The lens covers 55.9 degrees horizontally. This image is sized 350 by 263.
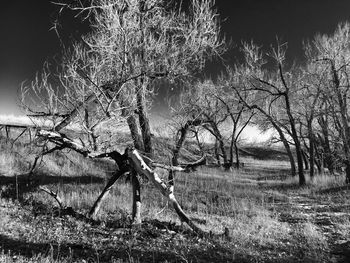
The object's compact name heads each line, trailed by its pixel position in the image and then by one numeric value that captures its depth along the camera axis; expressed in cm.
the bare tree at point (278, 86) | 1806
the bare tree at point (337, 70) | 1549
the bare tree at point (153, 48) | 930
